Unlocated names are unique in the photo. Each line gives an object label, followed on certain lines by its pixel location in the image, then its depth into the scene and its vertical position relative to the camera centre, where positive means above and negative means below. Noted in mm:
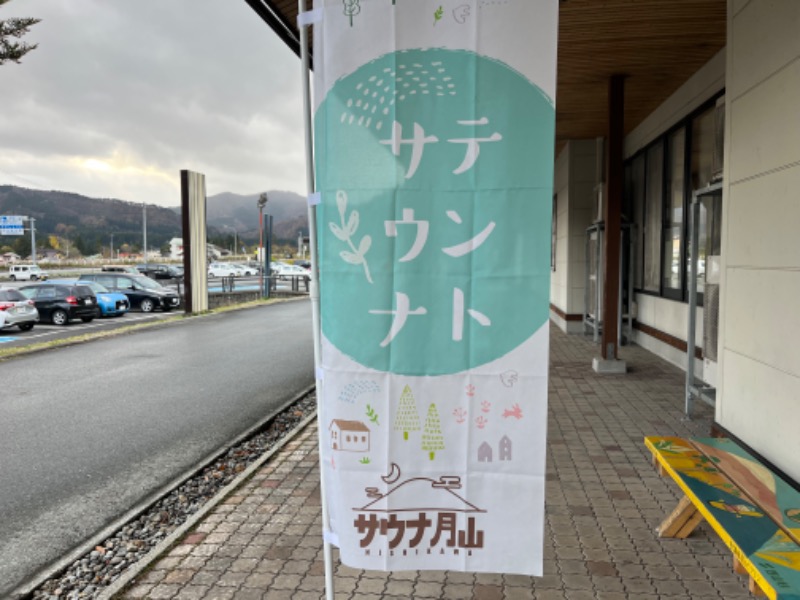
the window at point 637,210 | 10383 +904
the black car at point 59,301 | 18391 -1263
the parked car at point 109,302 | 20514 -1461
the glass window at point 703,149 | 7212 +1428
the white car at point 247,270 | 52500 -865
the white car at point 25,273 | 49750 -1011
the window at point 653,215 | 9406 +729
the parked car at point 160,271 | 41019 -732
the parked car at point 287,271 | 45812 -870
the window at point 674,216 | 8234 +634
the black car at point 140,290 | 22297 -1149
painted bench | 2127 -1132
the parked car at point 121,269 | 36956 -536
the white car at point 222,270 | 50625 -831
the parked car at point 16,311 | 16250 -1411
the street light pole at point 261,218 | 27719 +2046
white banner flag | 2059 -41
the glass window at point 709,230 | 6055 +327
